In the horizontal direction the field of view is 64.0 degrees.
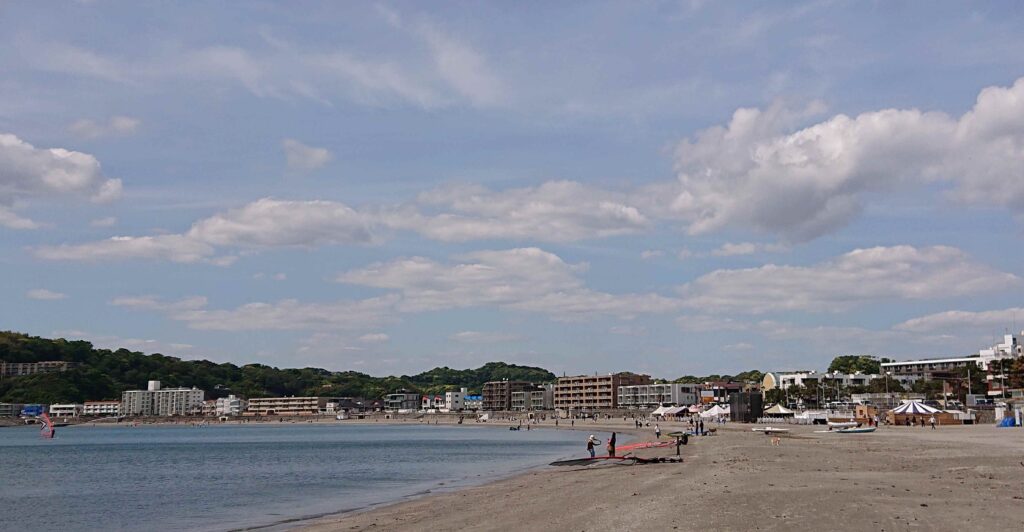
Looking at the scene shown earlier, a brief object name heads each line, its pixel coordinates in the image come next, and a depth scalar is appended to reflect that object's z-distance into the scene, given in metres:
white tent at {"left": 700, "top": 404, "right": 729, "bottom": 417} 116.75
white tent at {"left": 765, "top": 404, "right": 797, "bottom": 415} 109.50
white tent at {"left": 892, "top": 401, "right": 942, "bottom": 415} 83.50
